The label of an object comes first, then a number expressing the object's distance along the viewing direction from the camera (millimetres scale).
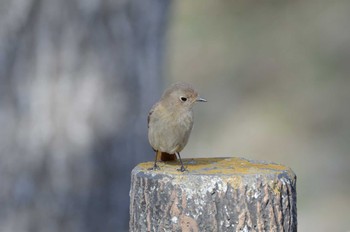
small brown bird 5914
